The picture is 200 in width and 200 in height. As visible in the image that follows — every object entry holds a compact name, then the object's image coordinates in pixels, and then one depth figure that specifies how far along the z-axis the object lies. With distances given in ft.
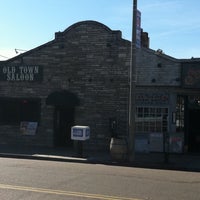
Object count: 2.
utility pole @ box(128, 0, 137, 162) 40.55
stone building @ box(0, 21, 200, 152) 47.57
